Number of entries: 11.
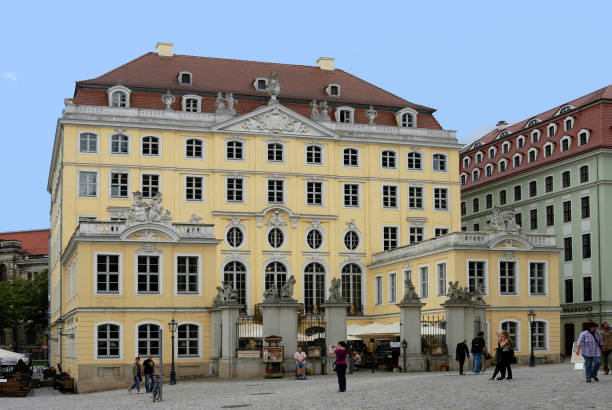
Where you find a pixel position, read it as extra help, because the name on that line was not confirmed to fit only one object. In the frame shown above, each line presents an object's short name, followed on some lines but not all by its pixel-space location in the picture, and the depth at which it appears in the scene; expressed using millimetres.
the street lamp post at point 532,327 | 51178
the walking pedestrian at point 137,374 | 41716
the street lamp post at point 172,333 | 44938
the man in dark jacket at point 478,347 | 37125
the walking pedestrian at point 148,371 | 40344
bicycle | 34188
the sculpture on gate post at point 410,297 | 47969
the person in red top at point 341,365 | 31047
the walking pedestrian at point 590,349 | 28125
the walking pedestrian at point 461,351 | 38719
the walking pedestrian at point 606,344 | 31188
